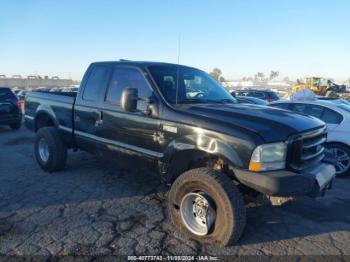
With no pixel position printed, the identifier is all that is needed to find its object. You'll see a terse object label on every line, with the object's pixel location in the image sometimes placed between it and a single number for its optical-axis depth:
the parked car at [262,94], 18.92
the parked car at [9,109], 10.65
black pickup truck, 3.18
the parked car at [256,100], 12.74
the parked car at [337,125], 6.18
